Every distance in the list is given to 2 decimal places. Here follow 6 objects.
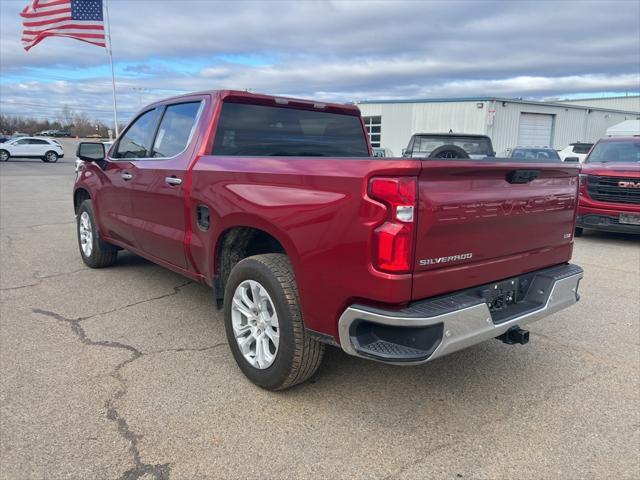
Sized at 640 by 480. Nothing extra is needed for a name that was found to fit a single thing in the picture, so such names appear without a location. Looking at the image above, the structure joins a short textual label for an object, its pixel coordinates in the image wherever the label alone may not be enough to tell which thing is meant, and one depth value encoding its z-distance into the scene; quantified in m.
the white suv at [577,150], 15.11
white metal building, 29.48
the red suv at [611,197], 8.04
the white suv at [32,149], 36.75
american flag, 16.81
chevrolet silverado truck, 2.55
